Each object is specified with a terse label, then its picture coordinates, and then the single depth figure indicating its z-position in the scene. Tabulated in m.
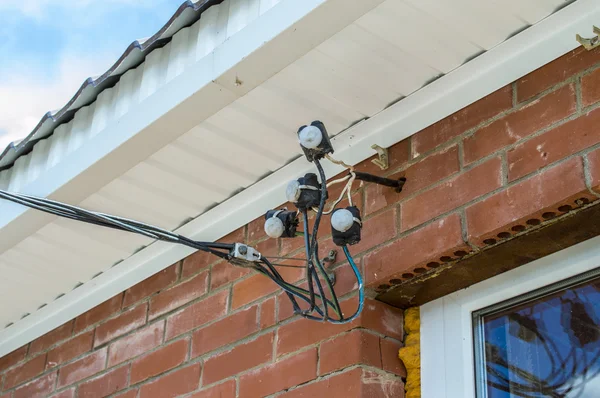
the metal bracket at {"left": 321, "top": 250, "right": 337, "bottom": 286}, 2.37
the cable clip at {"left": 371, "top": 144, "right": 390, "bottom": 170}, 2.37
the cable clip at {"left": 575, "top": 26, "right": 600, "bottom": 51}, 1.98
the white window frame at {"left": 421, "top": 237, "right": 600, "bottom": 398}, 2.03
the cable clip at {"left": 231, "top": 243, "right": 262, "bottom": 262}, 2.14
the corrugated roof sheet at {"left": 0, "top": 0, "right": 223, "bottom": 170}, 2.27
